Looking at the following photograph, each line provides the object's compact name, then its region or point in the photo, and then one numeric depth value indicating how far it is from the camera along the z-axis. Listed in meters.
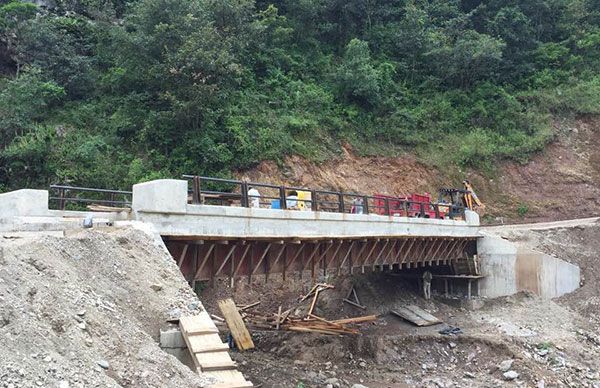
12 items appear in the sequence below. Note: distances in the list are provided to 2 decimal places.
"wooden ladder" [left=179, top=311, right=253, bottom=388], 7.45
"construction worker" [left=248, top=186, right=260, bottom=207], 16.21
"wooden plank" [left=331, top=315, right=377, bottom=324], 21.03
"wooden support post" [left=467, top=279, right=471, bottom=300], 25.05
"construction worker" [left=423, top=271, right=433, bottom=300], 25.75
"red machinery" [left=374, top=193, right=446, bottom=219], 20.70
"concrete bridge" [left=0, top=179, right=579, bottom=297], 10.99
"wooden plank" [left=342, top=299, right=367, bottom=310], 24.28
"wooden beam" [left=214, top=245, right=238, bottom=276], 13.05
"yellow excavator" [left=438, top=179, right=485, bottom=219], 25.66
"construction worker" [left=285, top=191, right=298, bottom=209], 15.69
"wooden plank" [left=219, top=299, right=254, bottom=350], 18.50
